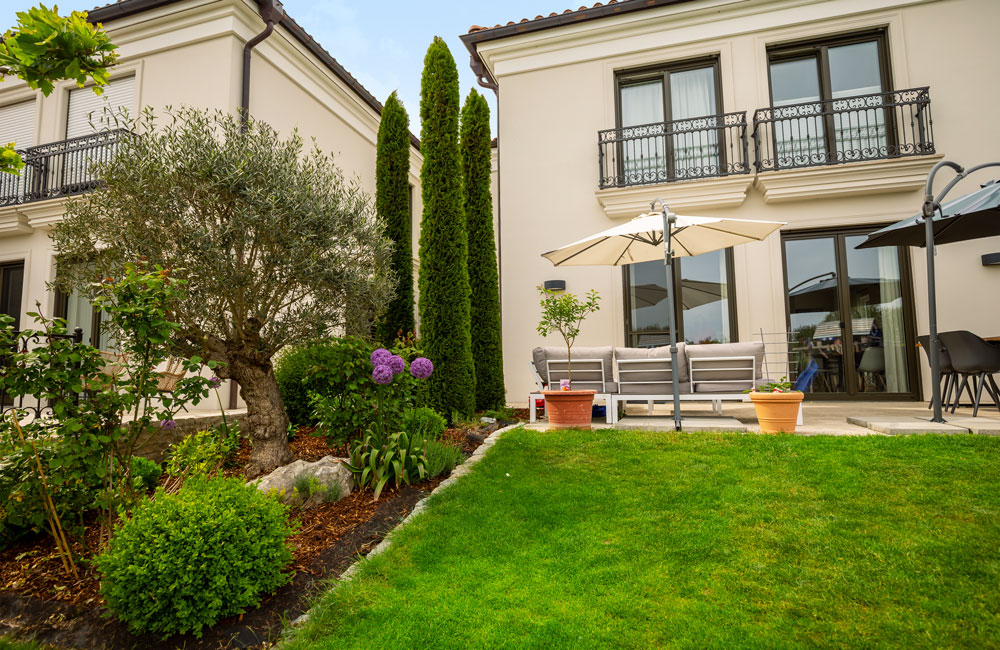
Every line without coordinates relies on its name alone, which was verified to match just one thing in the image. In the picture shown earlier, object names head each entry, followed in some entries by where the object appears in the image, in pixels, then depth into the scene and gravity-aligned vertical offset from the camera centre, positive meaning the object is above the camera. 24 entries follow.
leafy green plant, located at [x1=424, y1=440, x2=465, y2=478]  3.86 -0.73
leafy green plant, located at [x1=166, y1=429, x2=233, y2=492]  3.05 -0.56
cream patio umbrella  5.27 +1.43
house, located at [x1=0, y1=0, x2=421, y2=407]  7.47 +4.43
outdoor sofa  5.58 -0.14
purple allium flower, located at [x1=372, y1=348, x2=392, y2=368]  3.91 +0.06
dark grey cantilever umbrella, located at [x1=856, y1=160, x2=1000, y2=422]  4.77 +1.38
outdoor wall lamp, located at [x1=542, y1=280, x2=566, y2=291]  8.60 +1.30
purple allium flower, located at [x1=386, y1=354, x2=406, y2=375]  3.93 +0.01
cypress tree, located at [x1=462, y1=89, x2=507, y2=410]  7.00 +1.56
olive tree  3.49 +0.90
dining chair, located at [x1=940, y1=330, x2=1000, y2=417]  5.11 -0.02
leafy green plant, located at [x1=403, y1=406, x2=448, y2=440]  4.16 -0.50
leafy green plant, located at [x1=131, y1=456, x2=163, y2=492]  3.54 -0.72
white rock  3.37 -0.77
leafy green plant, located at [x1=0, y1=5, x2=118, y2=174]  2.06 +1.34
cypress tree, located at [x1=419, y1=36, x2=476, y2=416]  5.97 +1.42
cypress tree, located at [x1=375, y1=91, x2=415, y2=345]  6.39 +2.17
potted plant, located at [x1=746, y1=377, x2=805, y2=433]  4.69 -0.47
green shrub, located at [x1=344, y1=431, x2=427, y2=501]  3.66 -0.71
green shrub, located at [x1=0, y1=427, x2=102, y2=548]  2.61 -0.62
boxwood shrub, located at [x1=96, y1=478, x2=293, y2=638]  2.14 -0.84
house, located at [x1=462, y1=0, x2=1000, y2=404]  7.54 +3.27
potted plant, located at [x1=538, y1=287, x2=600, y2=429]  5.20 -0.47
